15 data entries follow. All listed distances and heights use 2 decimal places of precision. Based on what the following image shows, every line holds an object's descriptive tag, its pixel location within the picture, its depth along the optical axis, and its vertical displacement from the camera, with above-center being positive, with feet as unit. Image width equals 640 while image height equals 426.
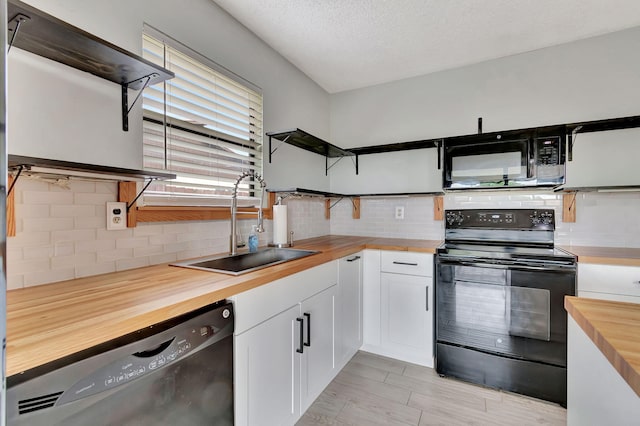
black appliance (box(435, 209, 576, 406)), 5.93 -2.27
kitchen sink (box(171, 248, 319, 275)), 5.08 -0.97
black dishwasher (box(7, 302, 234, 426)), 2.15 -1.49
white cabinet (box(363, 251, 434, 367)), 7.18 -2.40
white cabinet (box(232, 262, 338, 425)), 3.98 -2.17
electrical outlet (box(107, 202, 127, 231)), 4.28 -0.06
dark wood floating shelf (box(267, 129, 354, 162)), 7.14 +1.95
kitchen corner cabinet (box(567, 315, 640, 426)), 2.08 -1.48
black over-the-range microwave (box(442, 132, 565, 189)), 6.80 +1.18
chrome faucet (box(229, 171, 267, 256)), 5.87 -0.22
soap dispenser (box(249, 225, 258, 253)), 6.41 -0.72
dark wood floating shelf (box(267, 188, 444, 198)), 6.88 +0.48
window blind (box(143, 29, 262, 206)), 4.97 +1.60
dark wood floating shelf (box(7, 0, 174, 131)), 2.86 +1.89
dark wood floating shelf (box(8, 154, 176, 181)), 2.88 +0.48
